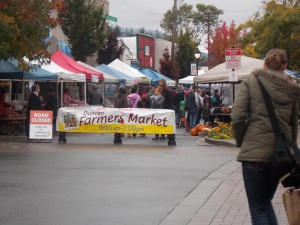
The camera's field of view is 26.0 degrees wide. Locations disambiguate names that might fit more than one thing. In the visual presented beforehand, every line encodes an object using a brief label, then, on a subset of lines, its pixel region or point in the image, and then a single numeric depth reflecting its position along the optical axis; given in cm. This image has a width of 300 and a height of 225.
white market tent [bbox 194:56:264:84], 2297
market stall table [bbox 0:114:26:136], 2114
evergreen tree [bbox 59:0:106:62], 3634
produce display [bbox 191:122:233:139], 1955
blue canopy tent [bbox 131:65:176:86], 4158
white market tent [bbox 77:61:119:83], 2830
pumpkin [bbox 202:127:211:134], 2244
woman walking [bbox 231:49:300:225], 548
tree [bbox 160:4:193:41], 9904
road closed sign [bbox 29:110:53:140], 1859
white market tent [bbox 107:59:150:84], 3466
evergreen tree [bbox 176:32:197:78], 6059
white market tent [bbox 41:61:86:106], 2298
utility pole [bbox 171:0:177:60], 4739
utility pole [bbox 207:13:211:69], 7880
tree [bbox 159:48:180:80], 5331
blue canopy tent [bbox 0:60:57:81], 2081
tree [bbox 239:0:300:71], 3272
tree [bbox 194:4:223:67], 9850
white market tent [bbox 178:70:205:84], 4245
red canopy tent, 2519
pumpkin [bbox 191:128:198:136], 2346
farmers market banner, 1823
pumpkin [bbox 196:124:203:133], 2339
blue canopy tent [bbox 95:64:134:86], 3217
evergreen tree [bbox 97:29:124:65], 4406
